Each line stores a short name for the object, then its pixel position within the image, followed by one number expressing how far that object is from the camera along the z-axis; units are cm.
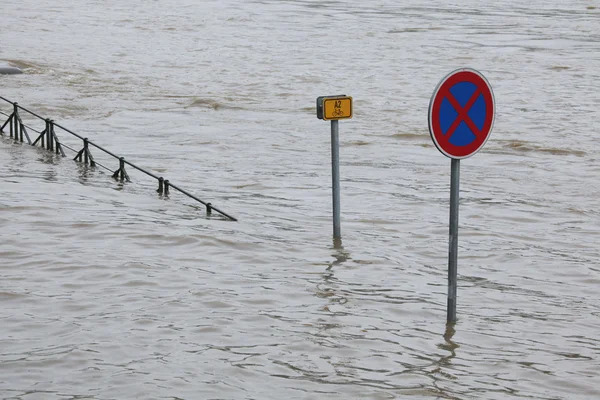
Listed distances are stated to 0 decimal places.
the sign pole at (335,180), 1917
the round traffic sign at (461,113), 1349
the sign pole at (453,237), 1406
